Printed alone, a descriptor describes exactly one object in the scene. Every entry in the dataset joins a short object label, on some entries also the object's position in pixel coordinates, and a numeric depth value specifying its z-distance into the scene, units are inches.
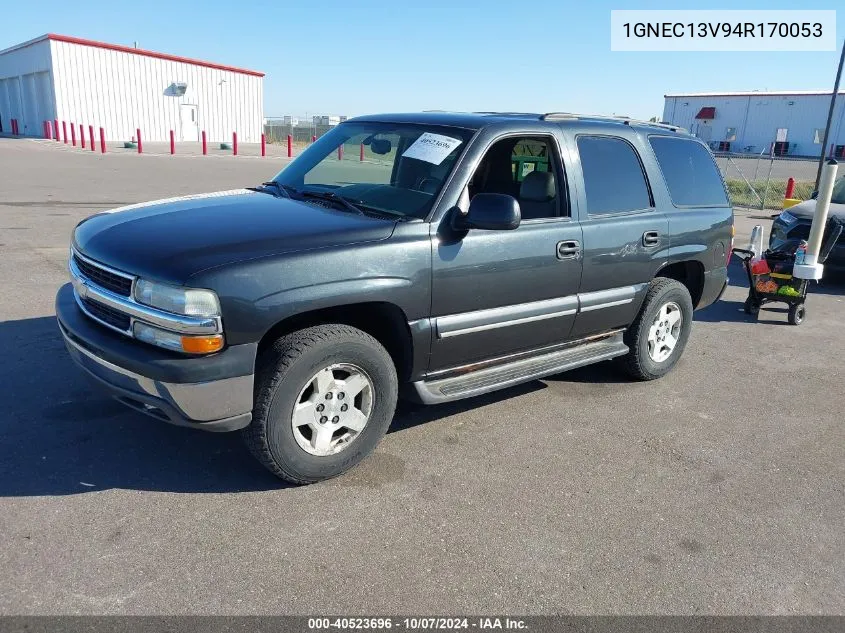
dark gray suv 124.6
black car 359.3
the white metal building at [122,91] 1466.3
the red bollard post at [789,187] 734.1
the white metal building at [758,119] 2208.4
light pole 568.6
